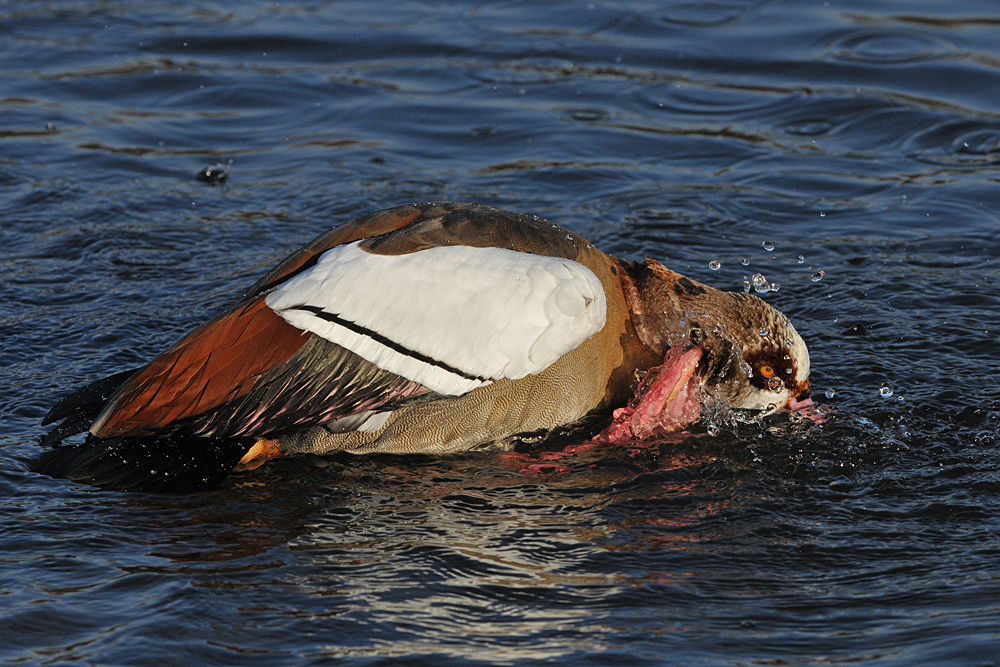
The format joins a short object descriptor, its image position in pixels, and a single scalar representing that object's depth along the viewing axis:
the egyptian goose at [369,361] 8.88
